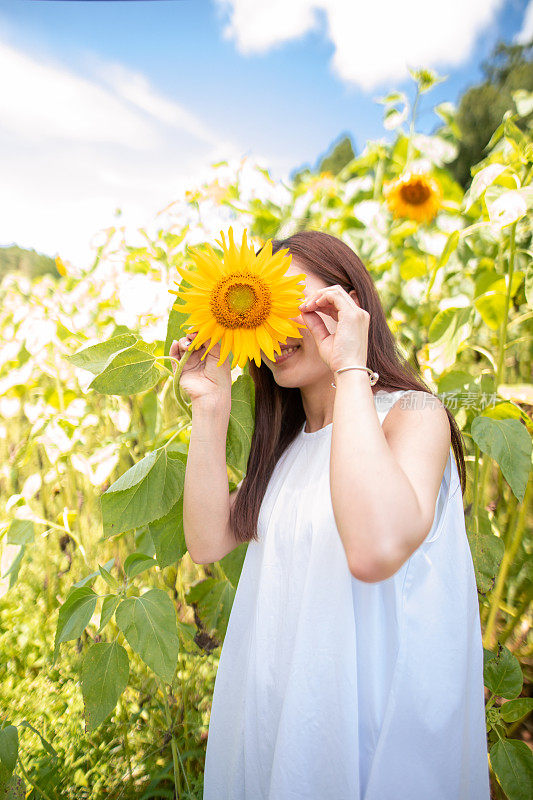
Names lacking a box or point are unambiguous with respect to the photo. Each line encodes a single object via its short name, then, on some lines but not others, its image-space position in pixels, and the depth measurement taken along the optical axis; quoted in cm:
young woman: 71
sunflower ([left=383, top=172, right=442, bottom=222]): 183
